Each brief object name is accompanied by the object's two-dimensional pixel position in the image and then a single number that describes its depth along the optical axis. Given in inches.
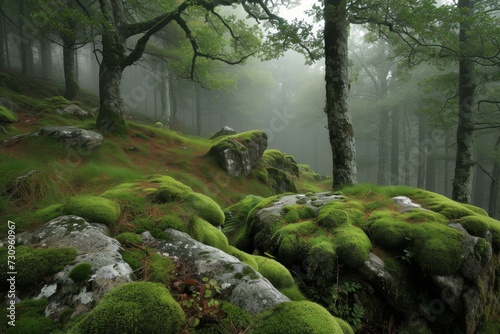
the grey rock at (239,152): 399.2
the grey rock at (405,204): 165.3
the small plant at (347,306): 111.4
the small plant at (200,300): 67.8
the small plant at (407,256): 128.3
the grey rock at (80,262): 66.7
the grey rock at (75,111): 418.6
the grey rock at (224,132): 575.8
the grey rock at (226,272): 75.8
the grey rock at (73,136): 278.5
